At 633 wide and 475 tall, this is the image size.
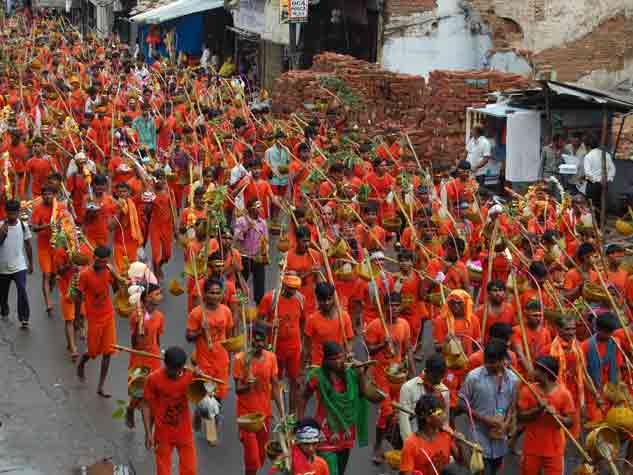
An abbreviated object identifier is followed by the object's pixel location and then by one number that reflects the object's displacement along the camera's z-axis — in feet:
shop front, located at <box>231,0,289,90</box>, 88.84
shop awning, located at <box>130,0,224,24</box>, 102.27
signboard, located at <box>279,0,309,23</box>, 77.92
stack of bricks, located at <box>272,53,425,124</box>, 70.95
